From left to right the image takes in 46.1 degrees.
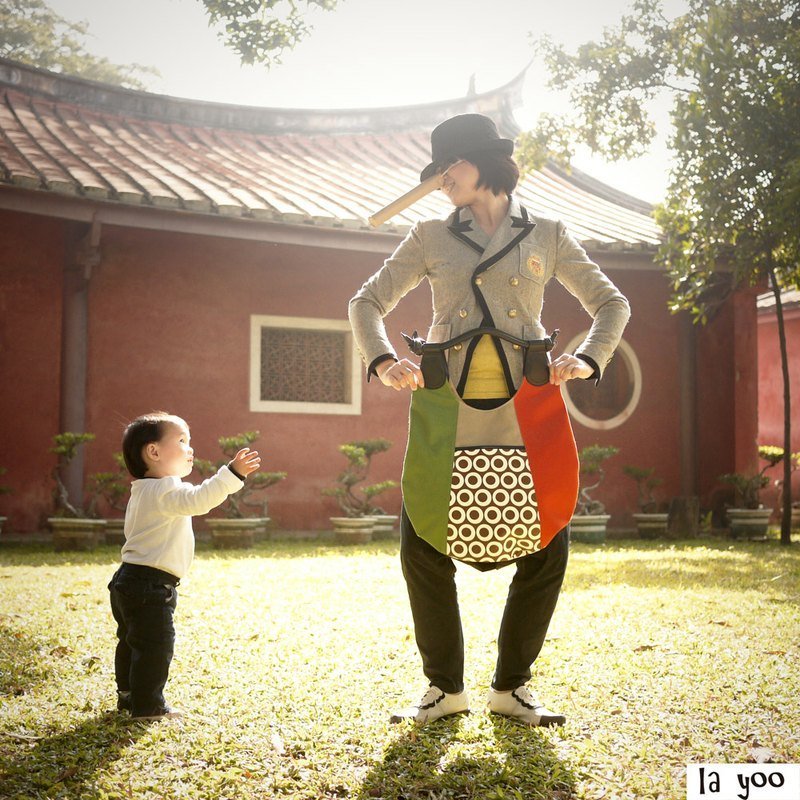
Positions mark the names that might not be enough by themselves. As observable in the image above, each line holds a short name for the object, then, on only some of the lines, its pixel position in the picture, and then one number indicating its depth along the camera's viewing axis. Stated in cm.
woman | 272
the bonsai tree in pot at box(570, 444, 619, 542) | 942
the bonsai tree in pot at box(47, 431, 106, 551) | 811
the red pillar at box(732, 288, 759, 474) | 1074
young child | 286
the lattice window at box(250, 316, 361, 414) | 979
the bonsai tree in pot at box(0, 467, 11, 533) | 830
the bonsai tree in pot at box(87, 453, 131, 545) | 834
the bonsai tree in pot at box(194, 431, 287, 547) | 856
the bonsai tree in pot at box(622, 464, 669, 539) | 1005
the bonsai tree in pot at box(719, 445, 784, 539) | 1002
